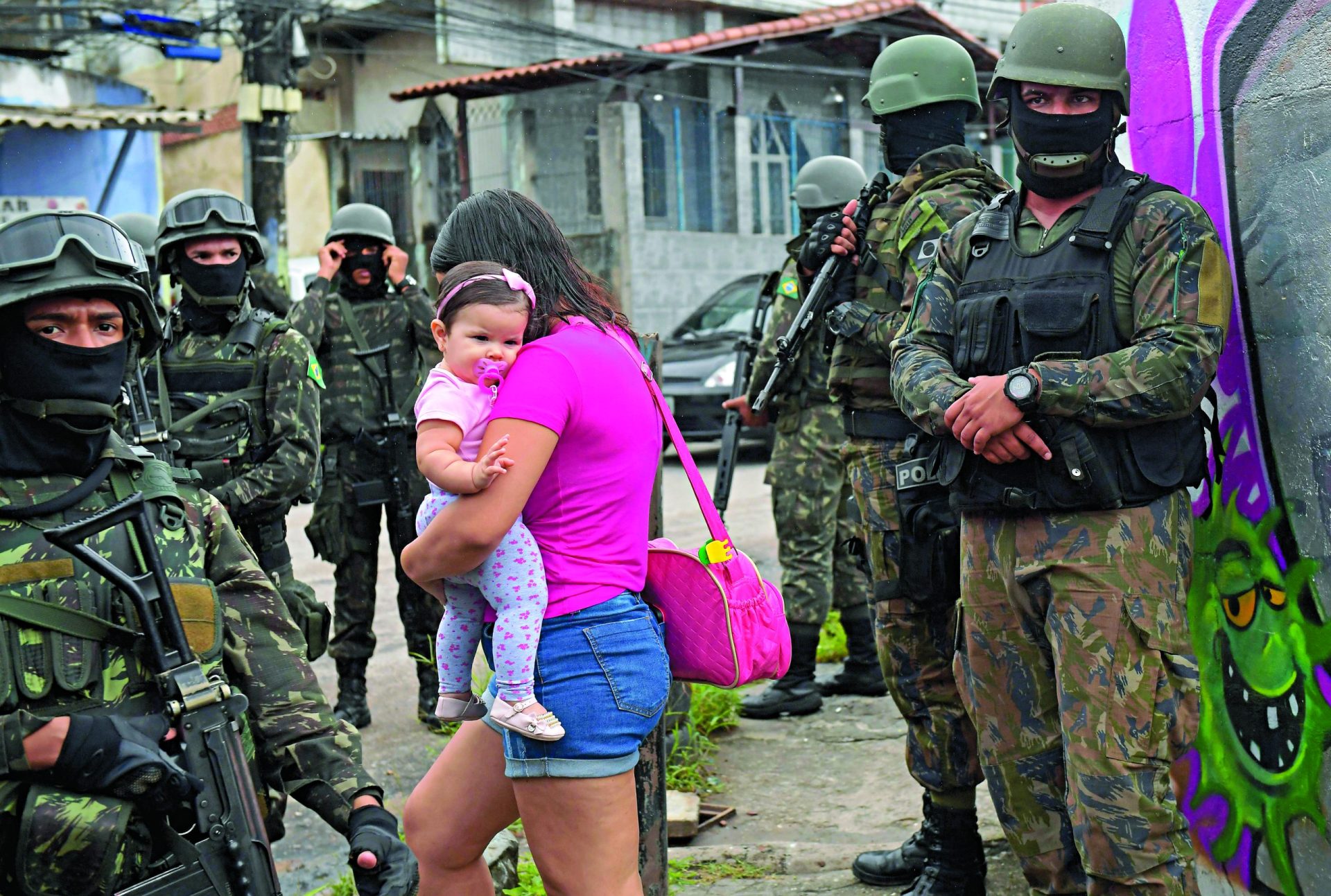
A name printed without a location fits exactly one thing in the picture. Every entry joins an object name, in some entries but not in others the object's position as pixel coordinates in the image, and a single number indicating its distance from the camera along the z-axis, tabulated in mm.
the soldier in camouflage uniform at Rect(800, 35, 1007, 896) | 3648
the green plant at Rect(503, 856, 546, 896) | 4008
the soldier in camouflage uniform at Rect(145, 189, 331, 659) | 4531
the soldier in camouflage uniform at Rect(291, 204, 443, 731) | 5871
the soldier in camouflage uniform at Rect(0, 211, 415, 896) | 2139
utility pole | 13906
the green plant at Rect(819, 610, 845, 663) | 6742
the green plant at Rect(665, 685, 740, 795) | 5027
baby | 2396
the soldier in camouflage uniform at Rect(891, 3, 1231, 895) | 2738
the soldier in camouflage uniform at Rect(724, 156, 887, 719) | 5910
